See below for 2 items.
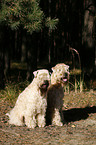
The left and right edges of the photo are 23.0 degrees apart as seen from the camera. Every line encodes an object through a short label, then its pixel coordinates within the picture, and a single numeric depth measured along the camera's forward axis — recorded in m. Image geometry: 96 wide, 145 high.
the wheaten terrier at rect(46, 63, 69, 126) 4.31
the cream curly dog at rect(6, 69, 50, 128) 4.13
